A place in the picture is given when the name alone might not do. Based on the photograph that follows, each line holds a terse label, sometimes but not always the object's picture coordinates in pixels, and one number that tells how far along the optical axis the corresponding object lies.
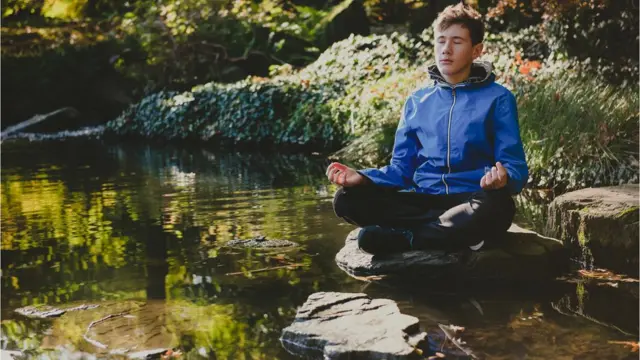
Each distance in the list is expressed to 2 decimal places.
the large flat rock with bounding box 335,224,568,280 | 3.99
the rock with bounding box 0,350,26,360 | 3.13
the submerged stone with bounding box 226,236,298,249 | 5.02
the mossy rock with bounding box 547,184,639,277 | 4.11
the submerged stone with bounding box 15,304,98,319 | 3.67
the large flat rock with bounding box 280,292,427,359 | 2.91
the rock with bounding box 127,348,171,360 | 3.04
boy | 4.03
